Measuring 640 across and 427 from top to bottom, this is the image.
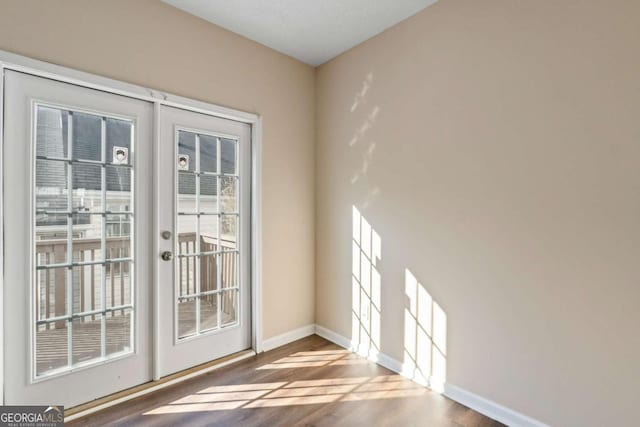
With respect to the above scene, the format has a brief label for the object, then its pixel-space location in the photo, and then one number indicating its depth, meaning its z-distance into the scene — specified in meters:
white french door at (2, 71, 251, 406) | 1.78
